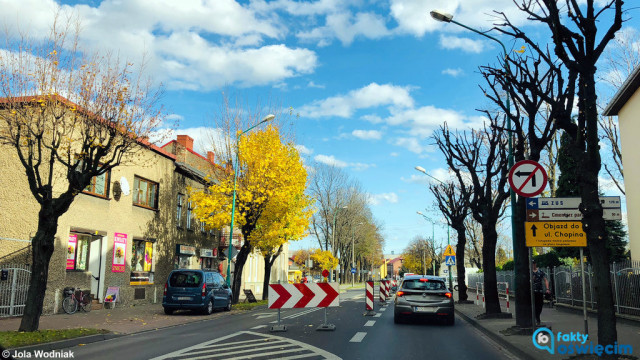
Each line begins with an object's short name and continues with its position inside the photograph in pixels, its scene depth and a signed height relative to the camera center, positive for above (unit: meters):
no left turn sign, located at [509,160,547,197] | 10.40 +1.60
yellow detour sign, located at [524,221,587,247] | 10.05 +0.46
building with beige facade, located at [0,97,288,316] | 18.05 +1.17
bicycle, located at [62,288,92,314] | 18.39 -1.68
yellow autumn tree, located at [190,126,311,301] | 25.19 +3.05
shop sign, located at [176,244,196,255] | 28.50 +0.32
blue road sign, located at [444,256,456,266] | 29.04 -0.24
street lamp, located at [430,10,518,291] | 13.01 +6.17
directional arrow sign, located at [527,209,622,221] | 10.09 +0.82
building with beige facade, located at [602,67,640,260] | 23.75 +5.65
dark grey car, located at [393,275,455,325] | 14.59 -1.28
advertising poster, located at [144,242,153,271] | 25.50 +0.01
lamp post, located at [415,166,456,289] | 31.41 +5.31
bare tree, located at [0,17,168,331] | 11.86 +3.26
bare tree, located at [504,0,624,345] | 7.49 +1.96
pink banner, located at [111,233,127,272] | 22.36 +0.15
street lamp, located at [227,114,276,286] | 23.48 +2.52
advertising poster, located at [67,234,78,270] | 19.69 +0.16
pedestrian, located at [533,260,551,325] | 13.21 -0.90
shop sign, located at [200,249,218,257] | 32.41 +0.16
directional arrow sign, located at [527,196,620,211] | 10.12 +1.06
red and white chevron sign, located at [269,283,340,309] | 13.71 -1.04
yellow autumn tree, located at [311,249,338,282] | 46.92 -0.31
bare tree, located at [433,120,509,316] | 16.67 +1.45
